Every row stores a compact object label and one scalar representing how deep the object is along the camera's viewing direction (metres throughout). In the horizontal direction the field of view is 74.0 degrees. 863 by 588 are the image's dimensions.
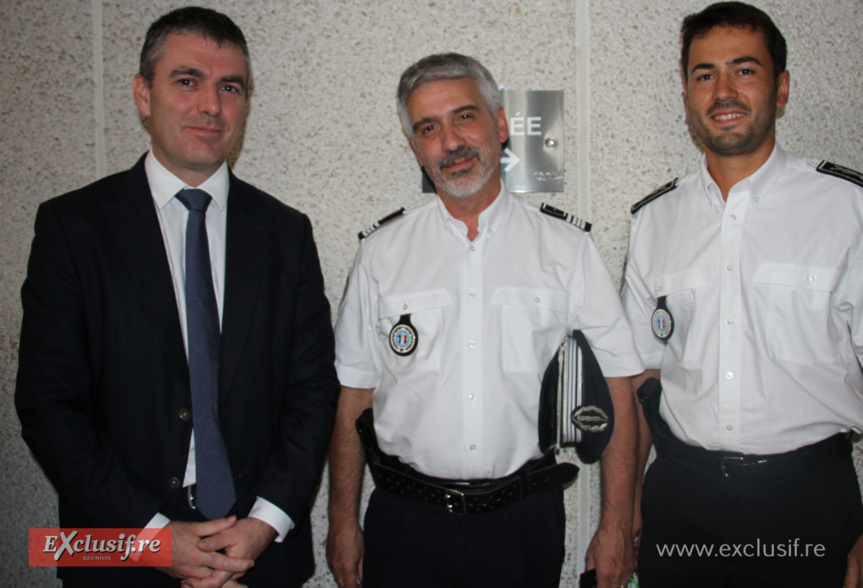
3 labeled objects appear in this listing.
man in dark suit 1.33
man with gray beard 1.63
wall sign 2.05
